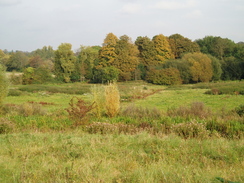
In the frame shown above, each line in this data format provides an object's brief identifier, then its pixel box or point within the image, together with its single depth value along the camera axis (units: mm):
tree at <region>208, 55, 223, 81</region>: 57375
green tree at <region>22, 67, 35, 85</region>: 56719
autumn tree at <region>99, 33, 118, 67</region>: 59469
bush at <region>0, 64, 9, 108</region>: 20641
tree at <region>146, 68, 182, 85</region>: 53719
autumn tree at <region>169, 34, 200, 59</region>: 68044
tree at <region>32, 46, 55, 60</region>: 133875
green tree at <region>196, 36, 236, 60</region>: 69625
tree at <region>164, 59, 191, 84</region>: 55281
